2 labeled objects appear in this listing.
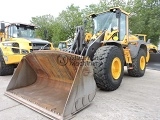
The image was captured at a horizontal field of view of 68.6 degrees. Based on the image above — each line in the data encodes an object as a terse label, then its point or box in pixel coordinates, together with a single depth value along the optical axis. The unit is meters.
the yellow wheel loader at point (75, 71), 1.93
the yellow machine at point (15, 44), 3.56
